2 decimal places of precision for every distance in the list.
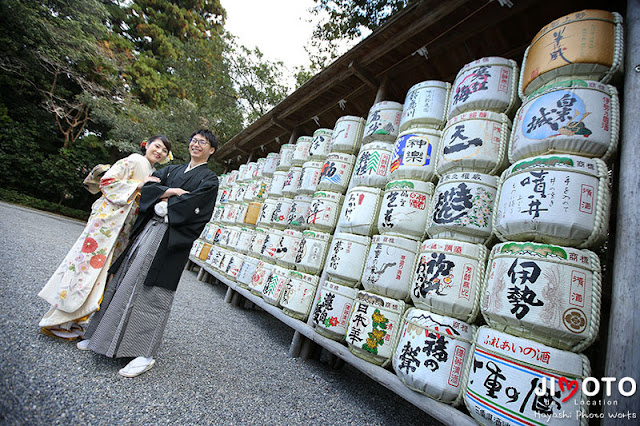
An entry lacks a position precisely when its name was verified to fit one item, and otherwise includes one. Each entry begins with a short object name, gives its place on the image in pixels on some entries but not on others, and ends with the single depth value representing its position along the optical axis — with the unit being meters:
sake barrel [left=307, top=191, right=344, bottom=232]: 3.95
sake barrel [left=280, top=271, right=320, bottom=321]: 3.67
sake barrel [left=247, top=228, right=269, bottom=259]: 5.35
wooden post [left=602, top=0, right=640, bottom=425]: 1.59
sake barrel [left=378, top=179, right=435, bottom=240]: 2.91
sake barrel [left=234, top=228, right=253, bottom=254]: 5.94
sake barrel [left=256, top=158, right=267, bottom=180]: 7.01
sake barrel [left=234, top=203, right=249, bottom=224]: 6.68
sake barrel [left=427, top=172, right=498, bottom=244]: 2.43
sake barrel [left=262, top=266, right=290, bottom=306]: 4.05
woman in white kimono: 2.38
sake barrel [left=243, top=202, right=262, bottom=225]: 6.33
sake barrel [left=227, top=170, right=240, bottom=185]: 8.89
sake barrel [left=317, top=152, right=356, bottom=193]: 4.12
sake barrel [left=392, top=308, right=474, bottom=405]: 2.08
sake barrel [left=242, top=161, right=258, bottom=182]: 7.44
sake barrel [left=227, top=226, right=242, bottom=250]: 6.42
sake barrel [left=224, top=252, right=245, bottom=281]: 5.76
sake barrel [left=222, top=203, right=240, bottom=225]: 7.38
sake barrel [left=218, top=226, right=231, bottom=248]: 6.83
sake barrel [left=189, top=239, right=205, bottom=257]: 7.89
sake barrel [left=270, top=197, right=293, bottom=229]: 4.95
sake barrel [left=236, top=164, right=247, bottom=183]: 8.14
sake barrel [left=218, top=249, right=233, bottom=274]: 6.18
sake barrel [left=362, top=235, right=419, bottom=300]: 2.76
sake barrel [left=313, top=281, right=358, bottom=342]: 3.12
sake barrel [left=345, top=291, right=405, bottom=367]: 2.62
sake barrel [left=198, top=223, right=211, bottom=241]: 8.23
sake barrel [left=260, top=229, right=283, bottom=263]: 4.56
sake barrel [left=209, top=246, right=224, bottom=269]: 6.65
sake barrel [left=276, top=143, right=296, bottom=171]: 5.88
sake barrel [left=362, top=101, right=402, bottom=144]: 3.80
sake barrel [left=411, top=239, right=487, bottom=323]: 2.25
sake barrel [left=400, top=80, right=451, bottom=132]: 3.25
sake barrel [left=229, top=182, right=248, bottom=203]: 7.56
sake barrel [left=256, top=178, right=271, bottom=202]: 6.41
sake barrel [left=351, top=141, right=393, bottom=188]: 3.52
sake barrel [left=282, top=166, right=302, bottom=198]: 5.14
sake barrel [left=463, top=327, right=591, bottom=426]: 1.62
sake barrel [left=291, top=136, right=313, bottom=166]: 5.35
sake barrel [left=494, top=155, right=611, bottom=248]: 1.90
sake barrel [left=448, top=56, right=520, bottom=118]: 2.76
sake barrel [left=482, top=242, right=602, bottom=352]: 1.73
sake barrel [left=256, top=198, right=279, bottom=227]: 5.58
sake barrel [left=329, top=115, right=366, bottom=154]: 4.32
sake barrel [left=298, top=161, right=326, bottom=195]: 4.62
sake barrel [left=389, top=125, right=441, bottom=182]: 3.05
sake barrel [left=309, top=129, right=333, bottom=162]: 4.82
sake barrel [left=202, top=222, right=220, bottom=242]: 7.69
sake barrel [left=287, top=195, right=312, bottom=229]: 4.52
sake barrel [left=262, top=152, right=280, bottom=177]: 6.57
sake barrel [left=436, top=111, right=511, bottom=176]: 2.58
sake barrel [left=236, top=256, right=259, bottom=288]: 5.16
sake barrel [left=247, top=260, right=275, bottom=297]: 4.53
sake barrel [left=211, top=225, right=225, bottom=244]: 7.32
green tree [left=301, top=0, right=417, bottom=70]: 8.85
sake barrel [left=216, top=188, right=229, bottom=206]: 8.74
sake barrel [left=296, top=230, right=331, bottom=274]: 3.79
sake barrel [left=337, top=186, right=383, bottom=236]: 3.35
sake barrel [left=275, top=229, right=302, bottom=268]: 4.26
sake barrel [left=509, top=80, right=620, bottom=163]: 2.04
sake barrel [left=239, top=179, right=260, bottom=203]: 6.65
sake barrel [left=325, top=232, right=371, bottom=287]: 3.25
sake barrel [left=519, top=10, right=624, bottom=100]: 2.19
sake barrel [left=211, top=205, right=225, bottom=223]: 8.07
